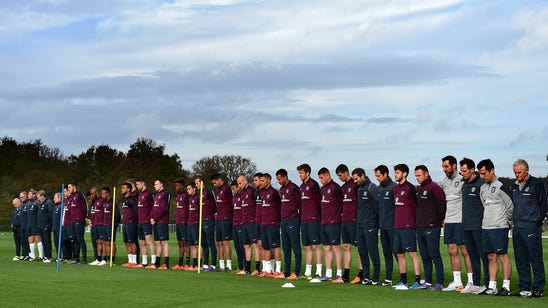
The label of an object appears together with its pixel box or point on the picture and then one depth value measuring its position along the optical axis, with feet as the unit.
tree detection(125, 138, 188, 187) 307.78
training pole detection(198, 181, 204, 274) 72.84
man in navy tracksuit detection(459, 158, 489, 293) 54.60
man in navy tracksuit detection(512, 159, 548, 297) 51.80
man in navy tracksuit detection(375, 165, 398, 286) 59.98
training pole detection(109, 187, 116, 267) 84.28
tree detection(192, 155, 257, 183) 310.86
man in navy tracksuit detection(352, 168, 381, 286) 61.36
